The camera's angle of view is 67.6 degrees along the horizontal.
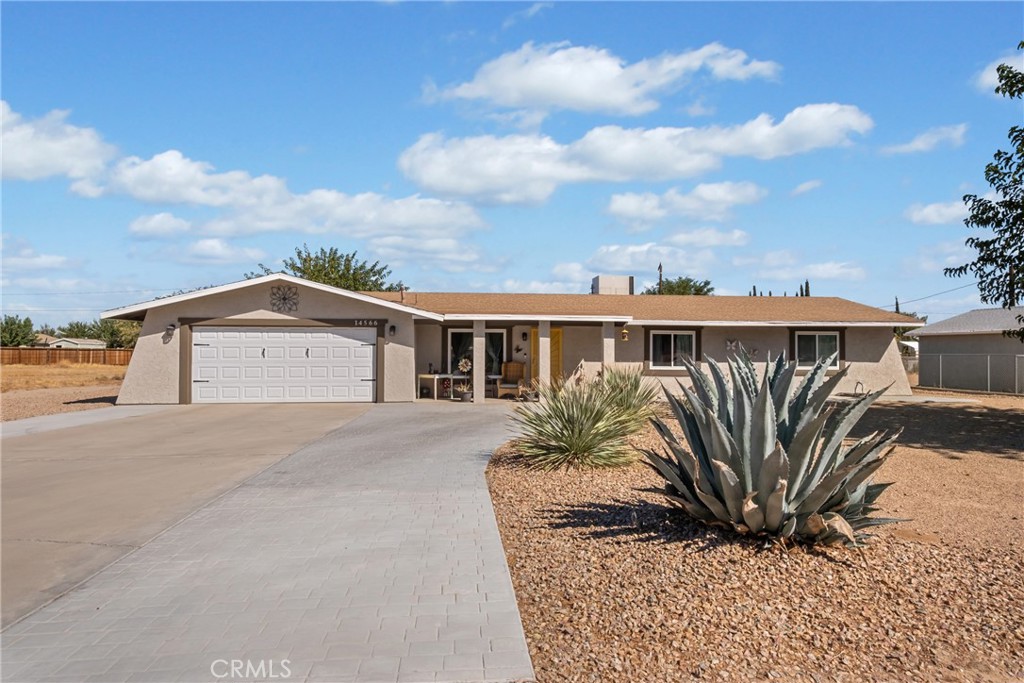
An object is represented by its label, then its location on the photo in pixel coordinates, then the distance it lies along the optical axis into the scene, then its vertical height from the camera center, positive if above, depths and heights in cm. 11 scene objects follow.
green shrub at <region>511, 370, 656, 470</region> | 1022 -75
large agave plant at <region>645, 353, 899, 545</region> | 562 -66
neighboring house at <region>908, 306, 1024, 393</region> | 2852 +85
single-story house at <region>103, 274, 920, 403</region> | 2136 +105
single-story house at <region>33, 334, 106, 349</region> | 6993 +341
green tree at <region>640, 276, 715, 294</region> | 5828 +687
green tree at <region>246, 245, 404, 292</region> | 4391 +617
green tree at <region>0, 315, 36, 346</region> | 5728 +352
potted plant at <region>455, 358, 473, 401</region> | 2238 -26
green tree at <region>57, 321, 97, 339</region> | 7888 +495
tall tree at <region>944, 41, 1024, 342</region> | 1418 +289
